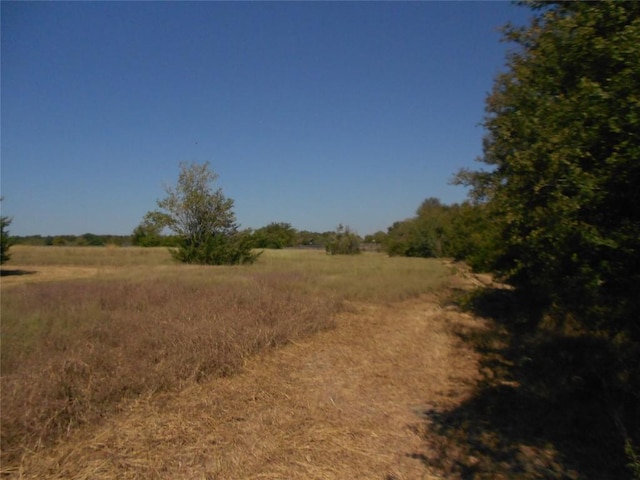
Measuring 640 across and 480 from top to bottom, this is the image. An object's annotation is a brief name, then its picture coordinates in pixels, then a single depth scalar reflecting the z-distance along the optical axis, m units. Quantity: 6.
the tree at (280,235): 68.62
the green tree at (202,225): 23.56
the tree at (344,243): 47.34
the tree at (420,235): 44.22
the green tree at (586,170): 2.75
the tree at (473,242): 10.57
